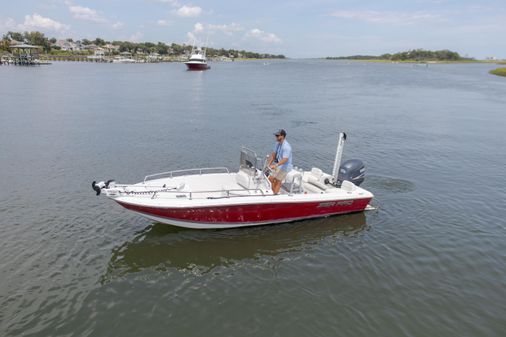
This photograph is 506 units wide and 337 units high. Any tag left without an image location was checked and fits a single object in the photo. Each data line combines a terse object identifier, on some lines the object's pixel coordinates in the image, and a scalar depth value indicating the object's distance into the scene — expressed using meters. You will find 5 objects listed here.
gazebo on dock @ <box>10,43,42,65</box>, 108.62
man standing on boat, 11.98
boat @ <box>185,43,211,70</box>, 106.35
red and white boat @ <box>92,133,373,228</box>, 10.84
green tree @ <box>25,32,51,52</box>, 160.38
